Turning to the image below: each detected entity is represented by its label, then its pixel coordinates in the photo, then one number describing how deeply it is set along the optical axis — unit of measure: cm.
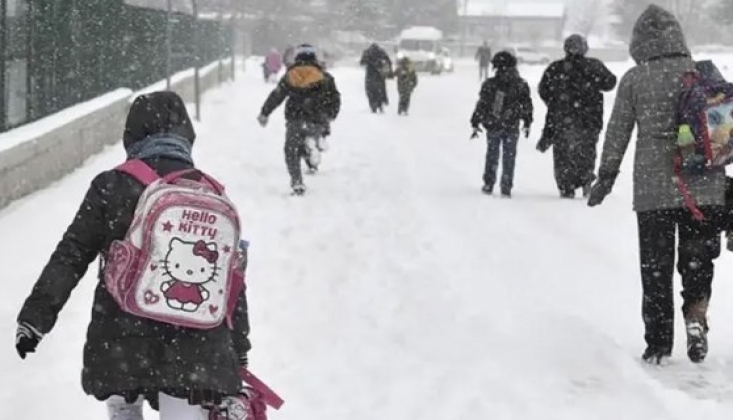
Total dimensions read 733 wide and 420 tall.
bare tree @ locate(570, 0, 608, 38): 12586
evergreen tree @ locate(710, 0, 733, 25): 6644
